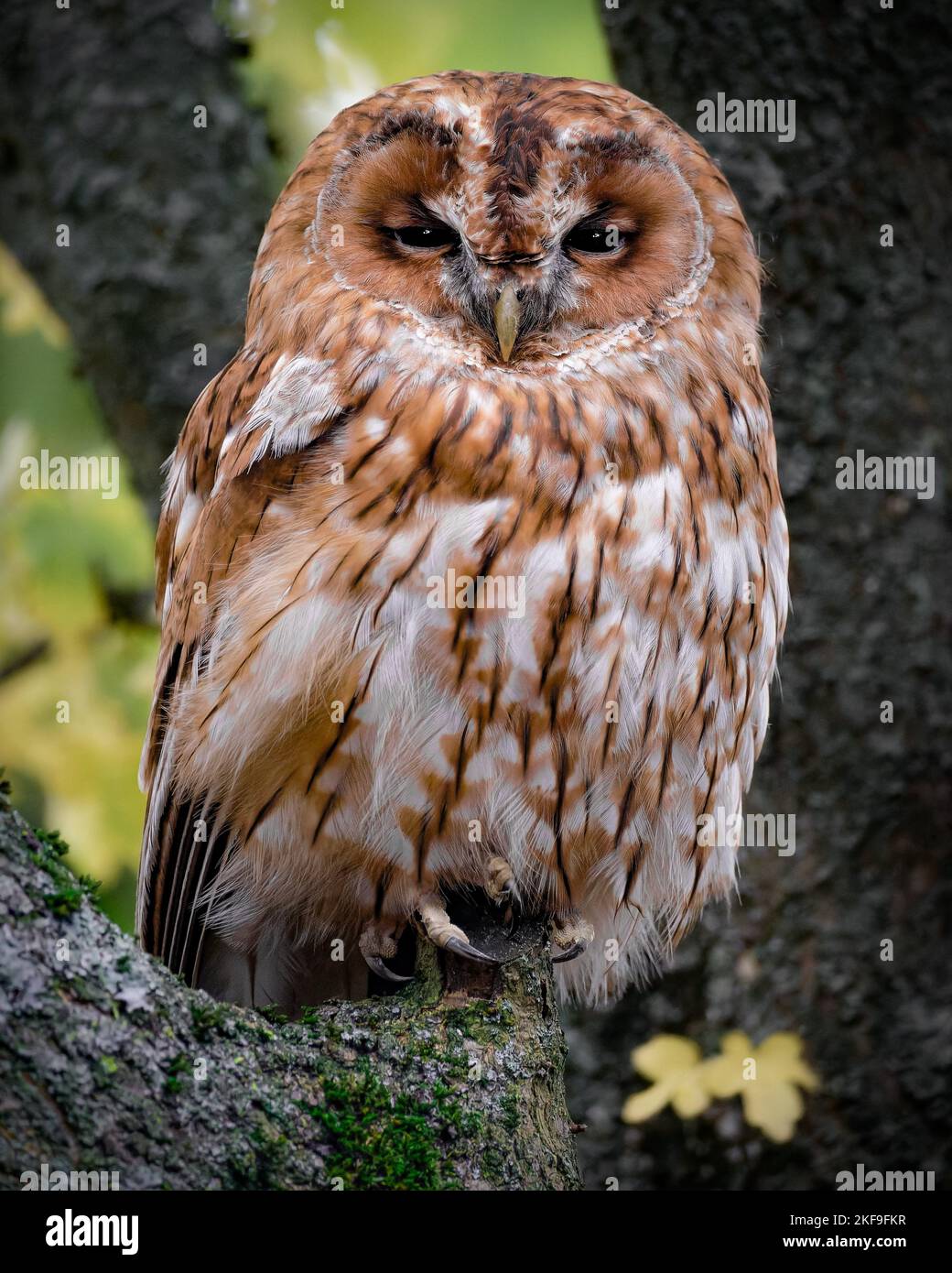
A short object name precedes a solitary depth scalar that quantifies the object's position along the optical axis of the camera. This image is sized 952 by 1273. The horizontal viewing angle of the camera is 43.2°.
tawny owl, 1.67
